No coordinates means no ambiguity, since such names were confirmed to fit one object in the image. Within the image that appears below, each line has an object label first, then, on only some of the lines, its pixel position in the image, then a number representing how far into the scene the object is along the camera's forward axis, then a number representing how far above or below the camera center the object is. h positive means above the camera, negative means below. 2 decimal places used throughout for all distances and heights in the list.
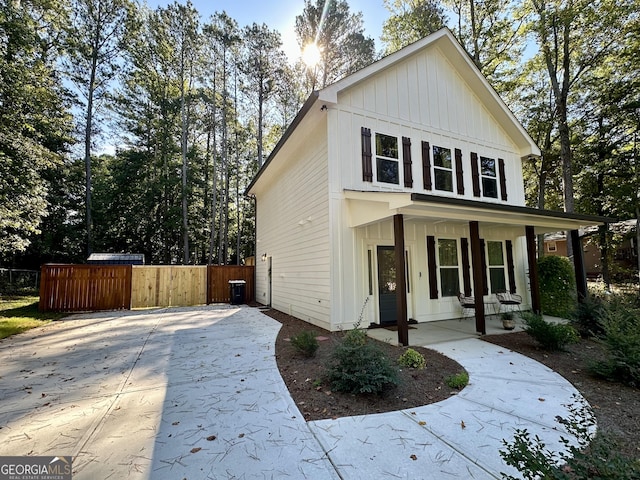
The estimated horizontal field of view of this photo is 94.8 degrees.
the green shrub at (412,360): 4.29 -1.41
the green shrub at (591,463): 1.44 -1.06
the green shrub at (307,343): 4.69 -1.22
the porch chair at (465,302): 7.39 -0.99
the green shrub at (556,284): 8.55 -0.67
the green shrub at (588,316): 6.10 -1.18
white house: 6.59 +1.95
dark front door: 7.21 -0.52
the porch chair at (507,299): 7.90 -1.03
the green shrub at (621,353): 3.71 -1.22
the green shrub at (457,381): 3.71 -1.50
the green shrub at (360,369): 3.36 -1.23
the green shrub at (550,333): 5.06 -1.25
